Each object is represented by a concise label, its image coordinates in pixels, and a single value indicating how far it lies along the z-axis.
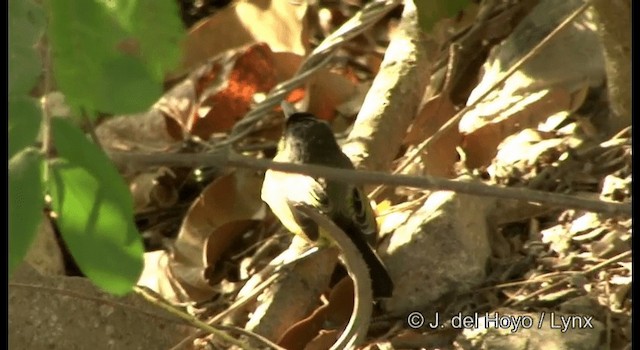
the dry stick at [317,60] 6.70
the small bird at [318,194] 5.91
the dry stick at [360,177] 3.19
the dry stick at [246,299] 5.15
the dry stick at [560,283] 5.24
